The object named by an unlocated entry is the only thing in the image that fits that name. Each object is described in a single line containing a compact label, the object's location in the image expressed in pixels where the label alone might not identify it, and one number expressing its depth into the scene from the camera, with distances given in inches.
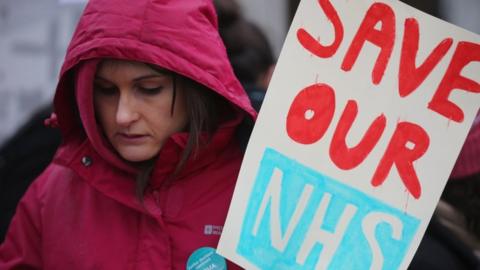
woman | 133.1
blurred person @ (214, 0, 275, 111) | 151.9
